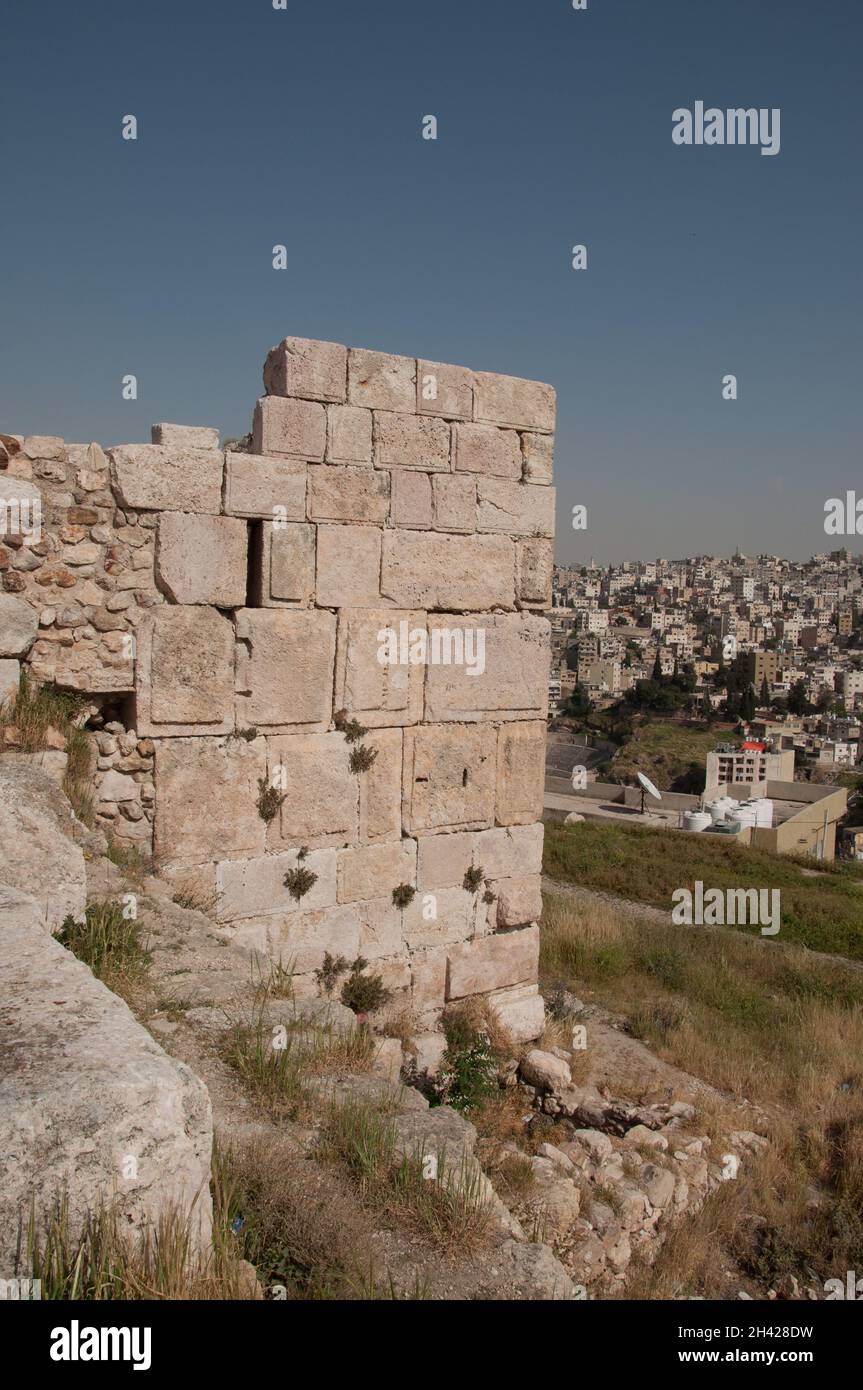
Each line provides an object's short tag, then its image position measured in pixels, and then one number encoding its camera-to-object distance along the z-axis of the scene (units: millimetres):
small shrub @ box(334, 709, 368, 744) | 5609
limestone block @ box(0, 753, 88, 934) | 3615
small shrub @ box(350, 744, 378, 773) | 5648
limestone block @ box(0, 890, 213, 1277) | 1874
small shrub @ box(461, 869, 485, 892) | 6191
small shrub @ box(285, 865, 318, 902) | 5496
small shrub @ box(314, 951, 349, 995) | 5637
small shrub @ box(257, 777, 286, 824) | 5379
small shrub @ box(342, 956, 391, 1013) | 5711
